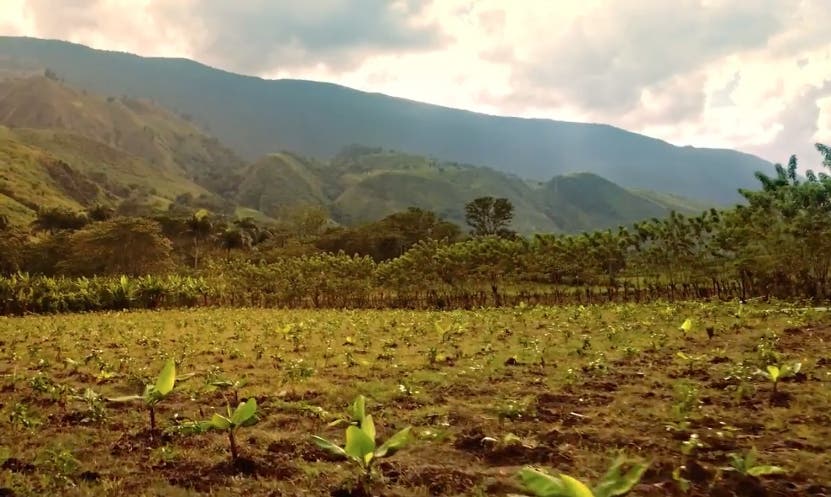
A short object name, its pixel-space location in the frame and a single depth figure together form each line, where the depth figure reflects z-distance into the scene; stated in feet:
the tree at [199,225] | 242.99
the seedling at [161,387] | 27.30
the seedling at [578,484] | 14.33
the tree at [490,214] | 323.51
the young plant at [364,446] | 20.34
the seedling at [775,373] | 30.73
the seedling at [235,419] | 23.12
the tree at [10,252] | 219.00
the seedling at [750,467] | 19.98
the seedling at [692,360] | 40.42
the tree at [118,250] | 214.07
